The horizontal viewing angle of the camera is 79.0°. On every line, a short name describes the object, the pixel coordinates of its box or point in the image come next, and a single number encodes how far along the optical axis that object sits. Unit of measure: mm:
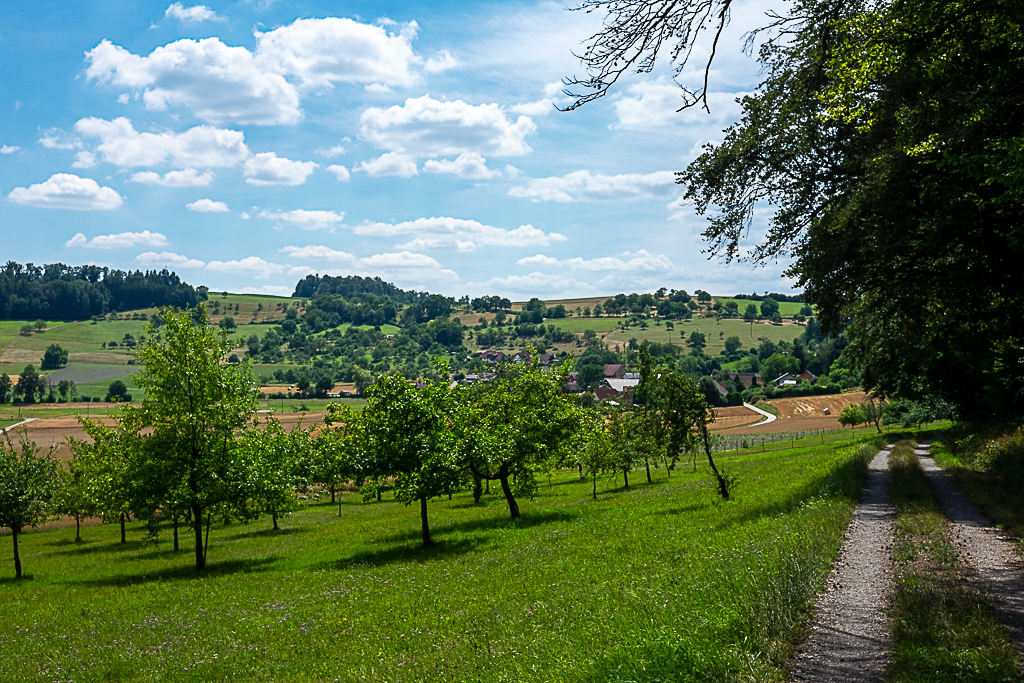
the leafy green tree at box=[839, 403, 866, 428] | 103125
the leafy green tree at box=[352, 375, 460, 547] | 25172
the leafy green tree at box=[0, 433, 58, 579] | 26562
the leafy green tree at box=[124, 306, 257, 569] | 25344
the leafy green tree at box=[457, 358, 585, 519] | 29219
